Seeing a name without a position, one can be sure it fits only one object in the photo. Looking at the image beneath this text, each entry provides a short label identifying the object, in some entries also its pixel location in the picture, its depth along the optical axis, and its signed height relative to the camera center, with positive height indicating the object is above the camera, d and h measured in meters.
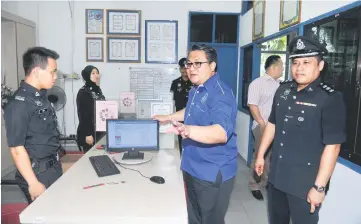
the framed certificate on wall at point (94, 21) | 4.88 +1.10
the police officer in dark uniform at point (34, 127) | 1.60 -0.28
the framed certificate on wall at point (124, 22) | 4.90 +1.10
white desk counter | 1.28 -0.62
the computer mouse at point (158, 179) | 1.68 -0.59
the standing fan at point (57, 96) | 4.49 -0.23
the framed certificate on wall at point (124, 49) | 4.96 +0.62
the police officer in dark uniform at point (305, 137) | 1.48 -0.29
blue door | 5.09 +0.40
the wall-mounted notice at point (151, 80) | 5.05 +0.06
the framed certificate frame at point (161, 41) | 4.96 +0.78
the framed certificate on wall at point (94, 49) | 4.95 +0.61
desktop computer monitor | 2.06 -0.40
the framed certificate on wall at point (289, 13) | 2.74 +0.78
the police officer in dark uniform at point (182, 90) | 3.97 -0.09
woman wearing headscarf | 2.89 -0.38
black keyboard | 1.80 -0.58
